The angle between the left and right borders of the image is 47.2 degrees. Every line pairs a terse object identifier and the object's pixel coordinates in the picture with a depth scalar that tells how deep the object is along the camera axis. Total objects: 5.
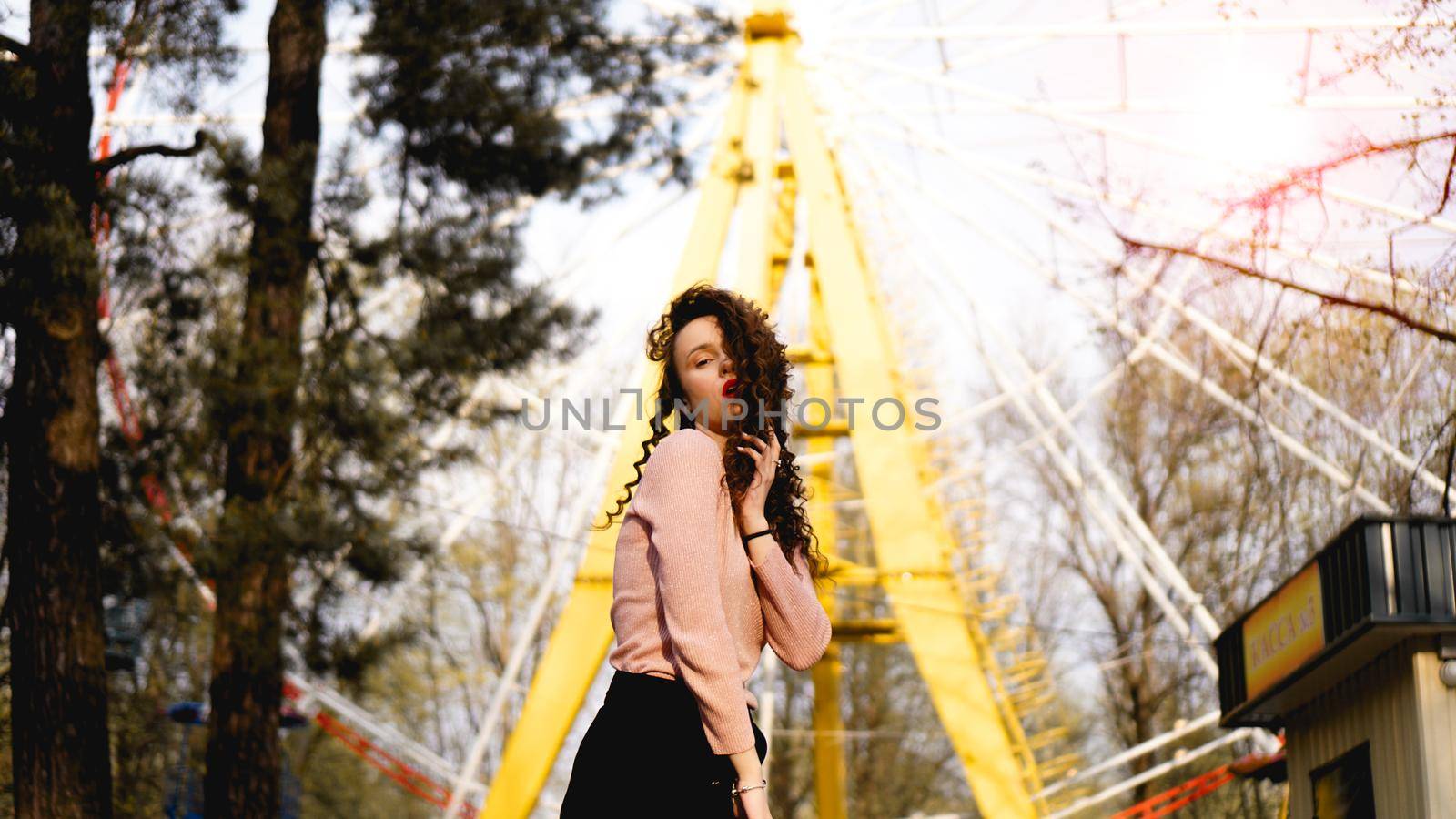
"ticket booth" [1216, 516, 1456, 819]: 7.38
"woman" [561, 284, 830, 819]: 2.42
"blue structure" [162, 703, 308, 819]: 13.51
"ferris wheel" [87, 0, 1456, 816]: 8.77
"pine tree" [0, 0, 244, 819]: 7.25
